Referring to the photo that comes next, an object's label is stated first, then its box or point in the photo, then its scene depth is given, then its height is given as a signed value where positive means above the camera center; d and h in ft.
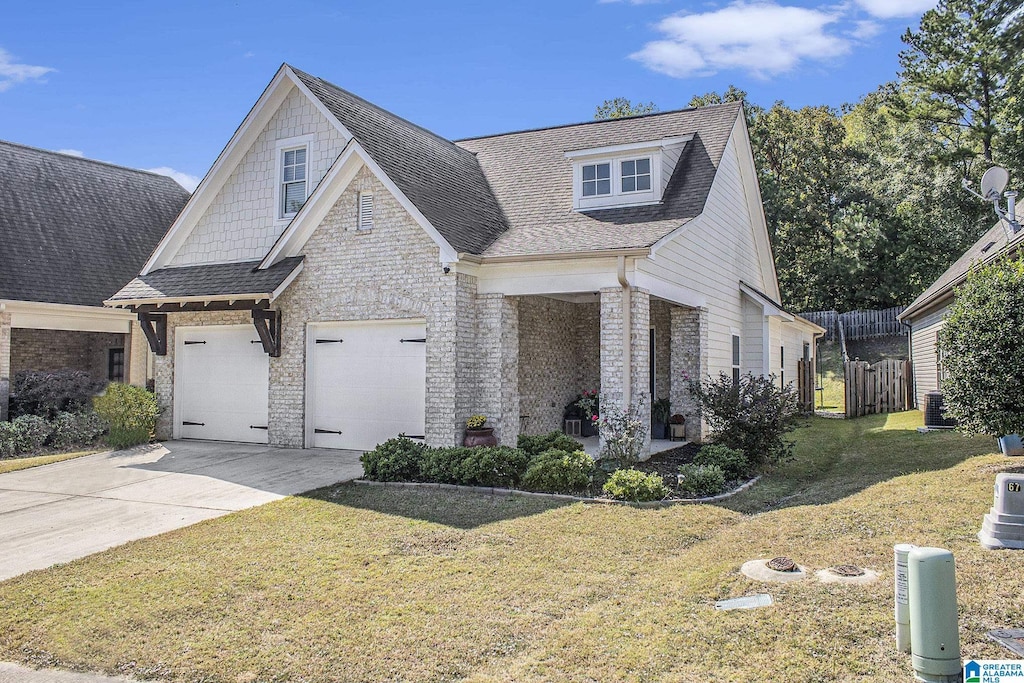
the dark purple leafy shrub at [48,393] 54.08 -1.18
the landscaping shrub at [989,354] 31.17 +0.92
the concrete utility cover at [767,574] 19.86 -5.25
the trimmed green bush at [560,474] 33.14 -4.26
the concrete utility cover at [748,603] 18.12 -5.43
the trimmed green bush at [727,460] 37.37 -4.13
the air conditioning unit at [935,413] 52.29 -2.57
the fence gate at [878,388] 75.77 -1.15
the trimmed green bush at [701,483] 33.22 -4.65
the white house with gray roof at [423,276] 42.52 +5.97
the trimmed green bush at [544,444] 37.65 -3.37
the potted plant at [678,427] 51.26 -3.39
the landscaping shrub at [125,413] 49.60 -2.40
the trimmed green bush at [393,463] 36.22 -4.12
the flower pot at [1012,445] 35.60 -3.22
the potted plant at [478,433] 41.14 -3.08
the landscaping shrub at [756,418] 39.86 -2.21
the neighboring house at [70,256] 56.24 +9.63
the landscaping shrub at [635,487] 31.50 -4.60
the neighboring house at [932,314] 55.06 +5.85
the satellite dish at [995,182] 44.01 +11.26
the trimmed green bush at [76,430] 50.67 -3.63
